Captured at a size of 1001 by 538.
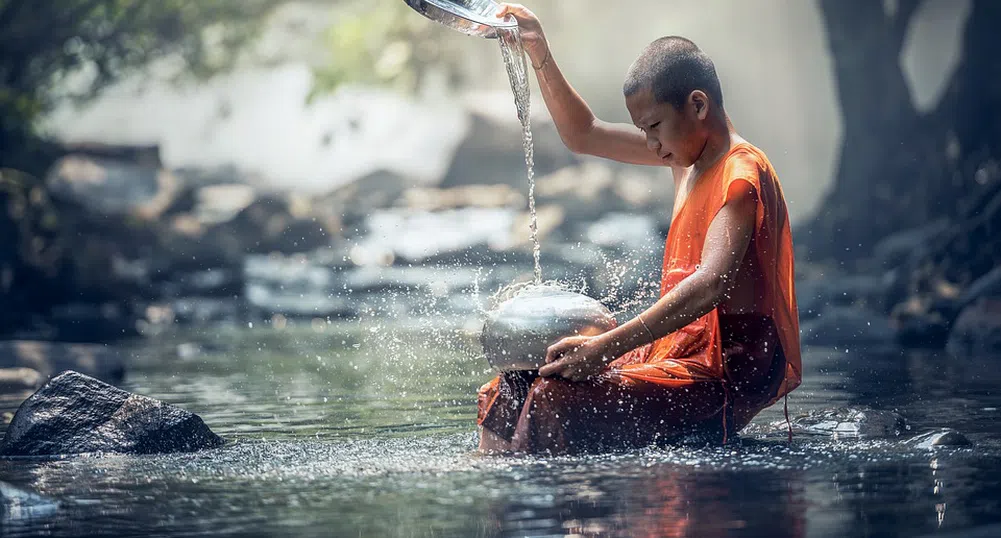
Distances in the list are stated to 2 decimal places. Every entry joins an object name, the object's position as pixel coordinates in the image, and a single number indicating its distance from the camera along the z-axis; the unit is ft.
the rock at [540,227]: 72.08
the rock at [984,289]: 38.11
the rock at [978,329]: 35.53
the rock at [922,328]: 38.11
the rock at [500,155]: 83.46
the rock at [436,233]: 70.74
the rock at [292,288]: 59.26
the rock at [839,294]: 49.08
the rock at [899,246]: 60.08
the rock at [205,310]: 57.77
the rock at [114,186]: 73.10
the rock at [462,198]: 79.78
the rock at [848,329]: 39.63
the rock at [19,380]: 29.43
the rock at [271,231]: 70.64
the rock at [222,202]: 74.84
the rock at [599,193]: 76.38
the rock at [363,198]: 77.20
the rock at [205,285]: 62.54
